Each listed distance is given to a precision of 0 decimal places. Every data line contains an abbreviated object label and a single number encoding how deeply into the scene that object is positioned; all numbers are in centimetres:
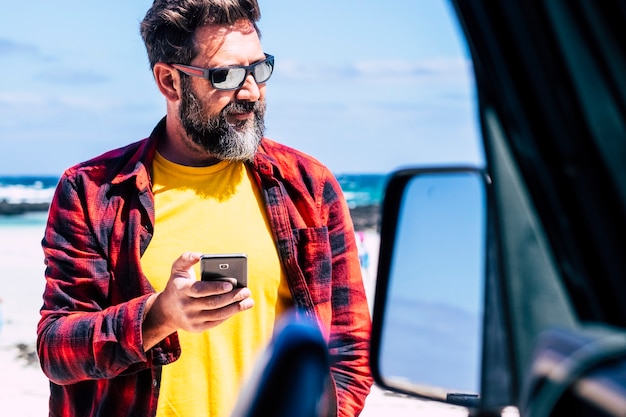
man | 288
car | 92
